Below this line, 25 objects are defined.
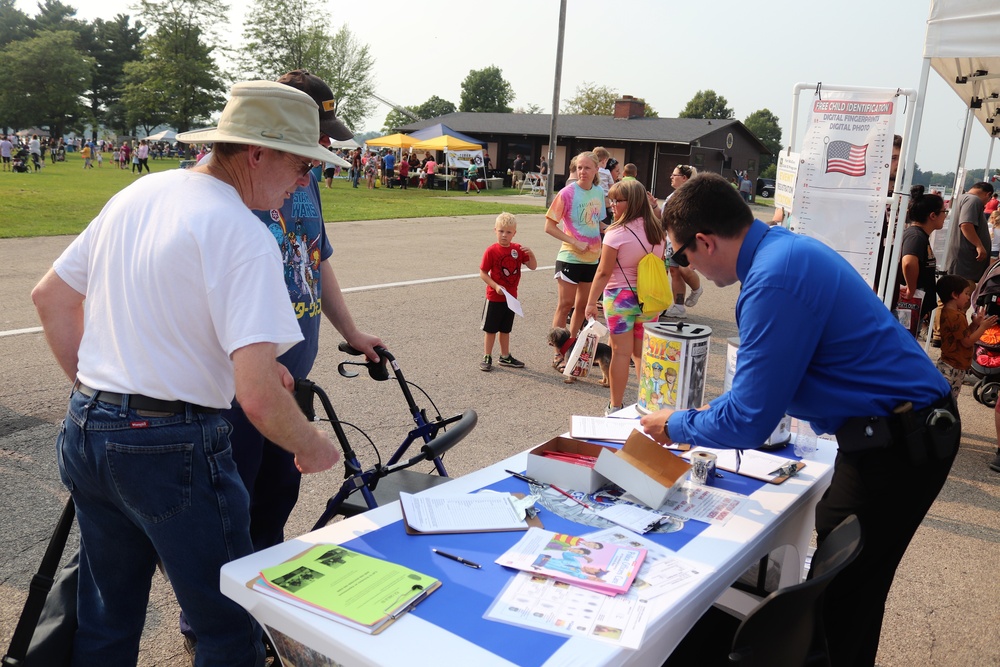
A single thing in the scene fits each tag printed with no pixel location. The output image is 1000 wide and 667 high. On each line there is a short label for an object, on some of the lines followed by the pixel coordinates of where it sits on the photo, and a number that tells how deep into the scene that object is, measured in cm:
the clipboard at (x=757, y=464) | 278
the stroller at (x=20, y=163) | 3331
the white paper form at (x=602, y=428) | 304
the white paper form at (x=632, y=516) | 225
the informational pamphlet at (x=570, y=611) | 169
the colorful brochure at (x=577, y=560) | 190
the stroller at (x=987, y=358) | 640
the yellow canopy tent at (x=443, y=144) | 3316
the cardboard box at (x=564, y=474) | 247
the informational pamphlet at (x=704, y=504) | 238
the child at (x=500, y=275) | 677
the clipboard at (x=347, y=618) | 165
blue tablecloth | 163
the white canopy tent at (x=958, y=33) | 493
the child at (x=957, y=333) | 612
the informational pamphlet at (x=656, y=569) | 191
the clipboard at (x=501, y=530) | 212
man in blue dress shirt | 223
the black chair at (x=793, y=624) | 181
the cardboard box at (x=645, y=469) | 237
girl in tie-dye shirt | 727
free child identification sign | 563
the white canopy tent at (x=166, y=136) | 5203
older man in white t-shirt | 177
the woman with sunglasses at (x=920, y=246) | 653
